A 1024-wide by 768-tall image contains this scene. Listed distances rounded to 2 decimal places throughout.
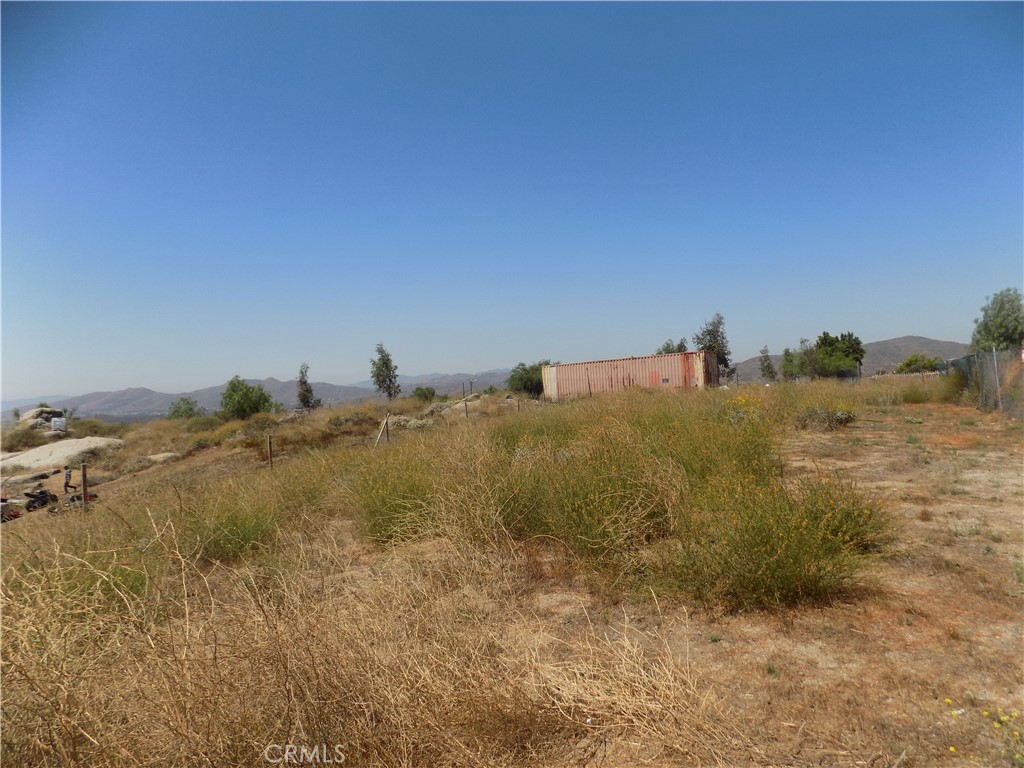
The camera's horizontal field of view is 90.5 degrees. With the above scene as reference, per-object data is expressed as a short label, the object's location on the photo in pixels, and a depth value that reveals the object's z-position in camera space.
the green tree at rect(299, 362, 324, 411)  44.28
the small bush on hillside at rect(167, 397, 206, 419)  48.37
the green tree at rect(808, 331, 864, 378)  46.09
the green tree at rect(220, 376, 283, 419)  36.62
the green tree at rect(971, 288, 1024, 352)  49.00
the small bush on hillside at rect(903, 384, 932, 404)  18.30
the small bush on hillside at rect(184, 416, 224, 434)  33.66
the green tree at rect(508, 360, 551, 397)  42.62
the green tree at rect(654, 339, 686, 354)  52.88
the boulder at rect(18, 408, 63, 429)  44.54
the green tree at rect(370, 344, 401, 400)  49.28
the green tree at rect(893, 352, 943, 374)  56.53
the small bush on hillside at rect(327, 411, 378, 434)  25.87
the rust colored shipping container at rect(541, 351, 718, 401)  29.17
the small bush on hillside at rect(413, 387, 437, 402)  43.99
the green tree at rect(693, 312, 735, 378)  50.91
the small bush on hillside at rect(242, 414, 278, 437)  27.33
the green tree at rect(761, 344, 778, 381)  49.29
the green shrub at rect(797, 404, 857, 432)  13.07
